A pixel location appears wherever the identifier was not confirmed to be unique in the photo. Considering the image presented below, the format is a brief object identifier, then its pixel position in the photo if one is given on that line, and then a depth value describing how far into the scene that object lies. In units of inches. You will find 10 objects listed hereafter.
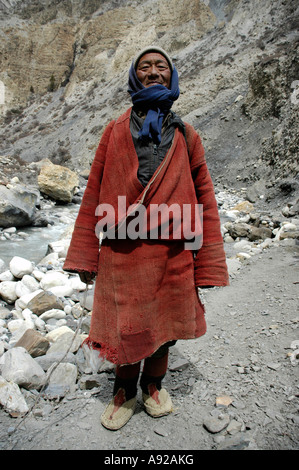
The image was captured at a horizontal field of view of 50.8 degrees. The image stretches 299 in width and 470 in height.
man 53.3
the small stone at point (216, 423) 58.2
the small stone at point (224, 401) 65.3
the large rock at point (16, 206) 268.7
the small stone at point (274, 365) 72.5
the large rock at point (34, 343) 87.7
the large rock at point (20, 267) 156.4
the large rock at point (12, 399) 66.8
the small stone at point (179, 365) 79.7
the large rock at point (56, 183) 389.1
